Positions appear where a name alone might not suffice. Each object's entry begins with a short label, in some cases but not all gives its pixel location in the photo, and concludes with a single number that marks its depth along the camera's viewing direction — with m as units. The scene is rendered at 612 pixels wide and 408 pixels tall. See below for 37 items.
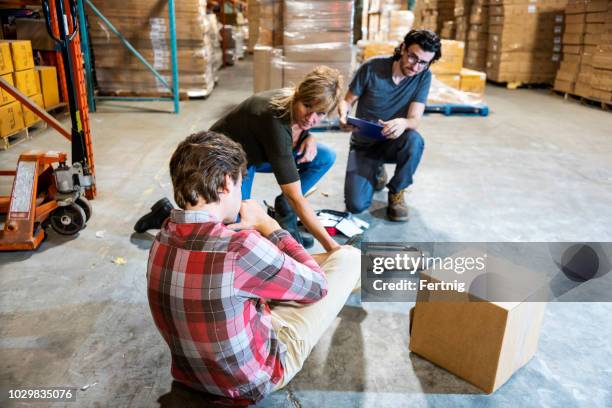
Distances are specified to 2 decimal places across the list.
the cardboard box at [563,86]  9.59
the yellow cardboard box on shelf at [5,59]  5.52
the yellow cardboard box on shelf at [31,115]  5.96
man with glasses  3.67
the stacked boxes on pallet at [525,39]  10.56
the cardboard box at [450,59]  8.26
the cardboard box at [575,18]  9.37
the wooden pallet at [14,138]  5.50
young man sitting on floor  1.45
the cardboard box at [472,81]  8.51
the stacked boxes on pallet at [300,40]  6.16
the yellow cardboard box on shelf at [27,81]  5.89
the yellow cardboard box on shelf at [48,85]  6.61
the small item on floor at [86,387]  2.02
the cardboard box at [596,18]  8.70
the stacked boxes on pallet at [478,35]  11.91
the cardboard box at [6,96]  5.38
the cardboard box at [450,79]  8.49
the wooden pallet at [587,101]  8.62
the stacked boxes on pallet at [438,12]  15.20
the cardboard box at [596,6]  8.72
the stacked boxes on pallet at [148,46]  7.98
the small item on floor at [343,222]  3.40
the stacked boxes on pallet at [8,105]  5.41
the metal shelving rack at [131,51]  7.18
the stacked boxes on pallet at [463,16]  13.03
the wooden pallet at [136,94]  8.52
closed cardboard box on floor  1.91
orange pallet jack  3.17
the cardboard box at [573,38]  9.43
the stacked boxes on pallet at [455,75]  8.23
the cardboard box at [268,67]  6.54
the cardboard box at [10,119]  5.39
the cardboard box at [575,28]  9.42
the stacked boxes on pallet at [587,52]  8.47
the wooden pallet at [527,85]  11.25
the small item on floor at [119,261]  3.06
